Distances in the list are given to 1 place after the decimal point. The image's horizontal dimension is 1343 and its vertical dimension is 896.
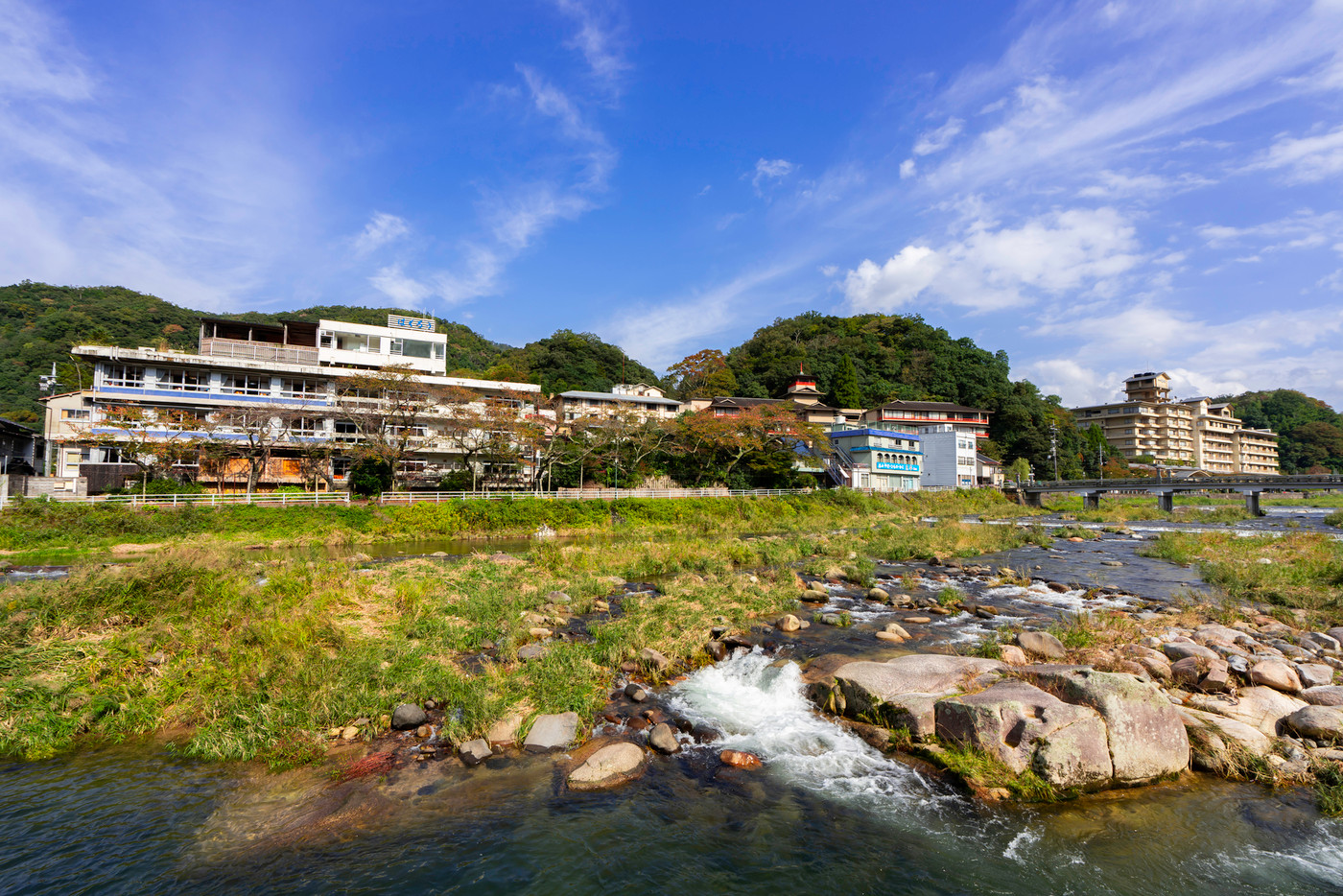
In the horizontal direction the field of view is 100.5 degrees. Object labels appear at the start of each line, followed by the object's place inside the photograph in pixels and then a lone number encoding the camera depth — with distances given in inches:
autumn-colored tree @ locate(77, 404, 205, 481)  1209.4
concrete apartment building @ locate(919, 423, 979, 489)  2431.1
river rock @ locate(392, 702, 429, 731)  315.6
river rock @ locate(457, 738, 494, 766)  286.4
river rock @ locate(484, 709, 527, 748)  305.4
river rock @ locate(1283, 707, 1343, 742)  282.4
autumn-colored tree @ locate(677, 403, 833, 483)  1817.2
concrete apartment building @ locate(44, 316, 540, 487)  1334.9
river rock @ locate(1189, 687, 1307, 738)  300.7
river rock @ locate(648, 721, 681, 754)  303.9
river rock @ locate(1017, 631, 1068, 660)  400.0
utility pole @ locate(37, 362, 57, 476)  1376.7
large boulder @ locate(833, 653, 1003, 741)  308.6
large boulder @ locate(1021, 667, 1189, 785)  265.6
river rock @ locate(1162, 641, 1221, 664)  367.9
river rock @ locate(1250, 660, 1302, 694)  331.3
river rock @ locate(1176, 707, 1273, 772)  275.6
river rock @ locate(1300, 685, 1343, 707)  312.7
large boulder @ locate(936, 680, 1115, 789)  257.8
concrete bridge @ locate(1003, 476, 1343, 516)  1624.0
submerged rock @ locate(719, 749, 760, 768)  294.2
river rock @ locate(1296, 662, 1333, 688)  338.0
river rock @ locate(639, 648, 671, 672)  403.2
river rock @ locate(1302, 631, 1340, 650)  413.9
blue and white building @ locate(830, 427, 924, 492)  2234.3
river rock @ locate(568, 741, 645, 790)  273.4
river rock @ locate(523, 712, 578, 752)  304.2
